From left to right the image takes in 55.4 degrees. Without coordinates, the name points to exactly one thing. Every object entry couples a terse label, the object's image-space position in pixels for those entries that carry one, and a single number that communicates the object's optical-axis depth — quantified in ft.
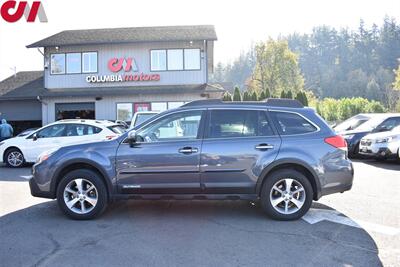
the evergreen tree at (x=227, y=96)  95.43
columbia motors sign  74.08
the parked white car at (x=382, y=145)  38.34
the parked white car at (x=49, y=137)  37.88
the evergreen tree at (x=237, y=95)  94.99
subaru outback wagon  18.30
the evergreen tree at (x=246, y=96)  97.83
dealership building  72.13
